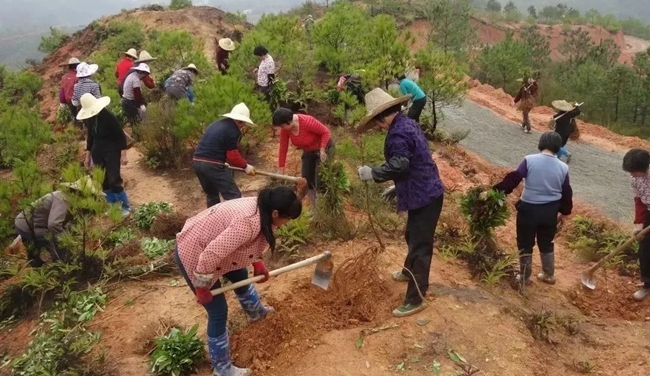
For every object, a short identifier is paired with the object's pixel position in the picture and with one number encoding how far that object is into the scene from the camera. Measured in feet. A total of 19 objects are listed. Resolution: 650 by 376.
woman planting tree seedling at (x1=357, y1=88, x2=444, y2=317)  10.55
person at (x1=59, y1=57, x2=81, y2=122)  25.39
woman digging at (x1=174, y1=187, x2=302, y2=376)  8.80
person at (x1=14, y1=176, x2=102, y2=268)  13.59
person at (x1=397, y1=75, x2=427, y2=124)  22.57
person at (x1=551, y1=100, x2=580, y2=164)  26.30
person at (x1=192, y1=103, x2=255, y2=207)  15.10
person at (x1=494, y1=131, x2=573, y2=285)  12.78
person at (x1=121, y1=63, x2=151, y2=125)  23.54
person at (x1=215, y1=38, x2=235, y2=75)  30.81
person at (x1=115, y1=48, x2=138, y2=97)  27.40
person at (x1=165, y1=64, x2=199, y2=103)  24.68
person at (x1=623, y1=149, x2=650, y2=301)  12.57
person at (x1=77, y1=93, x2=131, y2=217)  16.66
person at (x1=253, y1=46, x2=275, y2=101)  26.13
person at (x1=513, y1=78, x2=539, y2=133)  35.06
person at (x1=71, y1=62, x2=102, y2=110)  22.74
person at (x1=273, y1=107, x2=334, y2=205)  15.10
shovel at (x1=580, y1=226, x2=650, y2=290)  14.67
